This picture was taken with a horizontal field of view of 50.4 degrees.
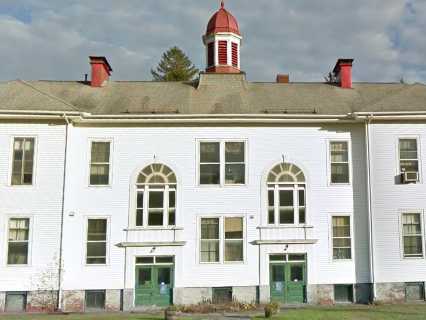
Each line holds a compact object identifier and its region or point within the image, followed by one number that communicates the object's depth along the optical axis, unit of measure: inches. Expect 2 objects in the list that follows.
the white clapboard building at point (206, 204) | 756.0
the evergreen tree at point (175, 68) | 1824.6
